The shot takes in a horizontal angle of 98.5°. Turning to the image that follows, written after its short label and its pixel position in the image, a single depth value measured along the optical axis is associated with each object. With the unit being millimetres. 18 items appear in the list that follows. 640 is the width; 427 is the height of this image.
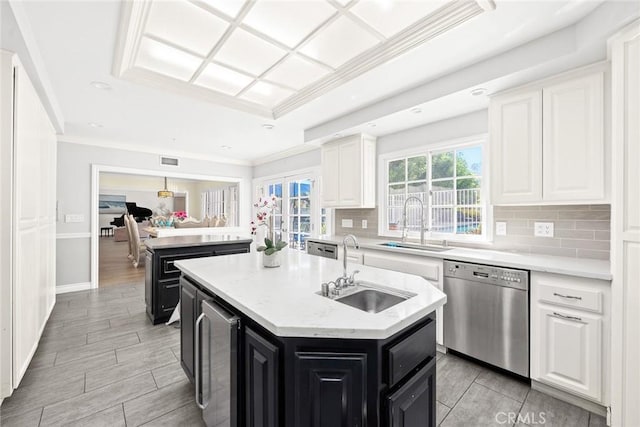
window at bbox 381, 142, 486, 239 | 2908
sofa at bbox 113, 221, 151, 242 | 10977
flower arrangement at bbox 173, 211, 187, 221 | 8820
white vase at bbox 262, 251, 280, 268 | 1954
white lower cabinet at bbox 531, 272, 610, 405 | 1678
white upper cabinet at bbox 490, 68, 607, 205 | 1899
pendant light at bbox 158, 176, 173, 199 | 9806
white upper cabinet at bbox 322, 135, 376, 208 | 3691
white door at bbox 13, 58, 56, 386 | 1847
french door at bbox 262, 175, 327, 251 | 5120
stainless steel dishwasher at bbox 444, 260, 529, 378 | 2002
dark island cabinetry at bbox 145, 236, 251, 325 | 3020
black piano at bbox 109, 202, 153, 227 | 11897
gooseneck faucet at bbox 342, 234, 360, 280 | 1512
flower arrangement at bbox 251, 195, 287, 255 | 1886
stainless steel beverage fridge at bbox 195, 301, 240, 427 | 1238
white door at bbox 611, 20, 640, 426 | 1450
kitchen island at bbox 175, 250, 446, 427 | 960
